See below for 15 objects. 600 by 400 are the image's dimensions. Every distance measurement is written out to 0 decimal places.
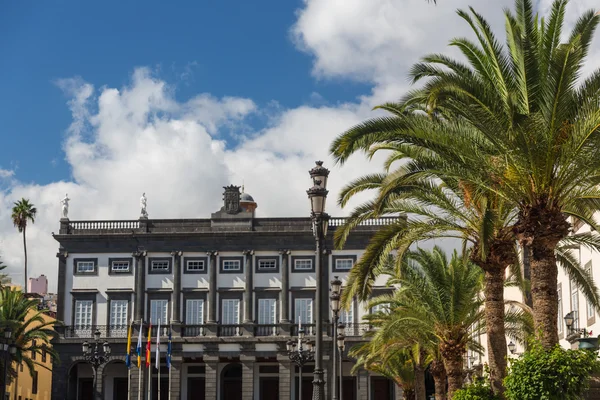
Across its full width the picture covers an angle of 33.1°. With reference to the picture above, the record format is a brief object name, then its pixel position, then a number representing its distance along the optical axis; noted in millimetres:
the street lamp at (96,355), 57906
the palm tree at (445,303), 33594
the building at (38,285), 102062
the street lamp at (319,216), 22750
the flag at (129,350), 59906
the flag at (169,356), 63553
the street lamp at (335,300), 32500
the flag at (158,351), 62009
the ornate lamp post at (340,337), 45338
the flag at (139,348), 60706
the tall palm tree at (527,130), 20062
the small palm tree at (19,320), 61000
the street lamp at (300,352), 54862
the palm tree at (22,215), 86500
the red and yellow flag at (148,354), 62094
